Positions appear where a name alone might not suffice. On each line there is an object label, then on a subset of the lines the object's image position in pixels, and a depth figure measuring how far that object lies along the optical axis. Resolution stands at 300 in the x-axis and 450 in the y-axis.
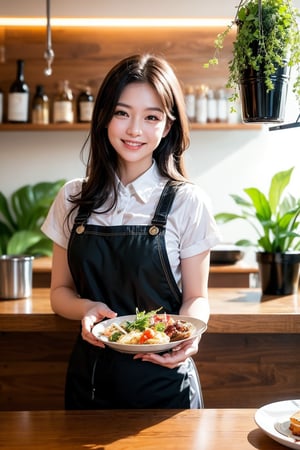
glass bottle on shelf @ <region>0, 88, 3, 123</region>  4.70
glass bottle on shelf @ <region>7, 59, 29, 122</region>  4.62
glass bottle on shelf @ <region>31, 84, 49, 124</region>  4.66
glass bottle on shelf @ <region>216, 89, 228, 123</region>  4.61
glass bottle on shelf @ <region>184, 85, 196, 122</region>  4.60
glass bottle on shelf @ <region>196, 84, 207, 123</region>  4.59
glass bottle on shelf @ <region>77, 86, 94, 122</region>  4.62
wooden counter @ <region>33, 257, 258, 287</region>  3.84
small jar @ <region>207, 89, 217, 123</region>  4.61
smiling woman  1.96
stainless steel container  2.52
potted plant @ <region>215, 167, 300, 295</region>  2.61
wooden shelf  4.57
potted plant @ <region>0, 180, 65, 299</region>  4.18
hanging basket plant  1.74
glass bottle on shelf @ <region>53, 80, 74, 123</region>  4.63
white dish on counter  1.42
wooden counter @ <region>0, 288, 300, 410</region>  2.42
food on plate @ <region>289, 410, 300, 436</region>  1.43
